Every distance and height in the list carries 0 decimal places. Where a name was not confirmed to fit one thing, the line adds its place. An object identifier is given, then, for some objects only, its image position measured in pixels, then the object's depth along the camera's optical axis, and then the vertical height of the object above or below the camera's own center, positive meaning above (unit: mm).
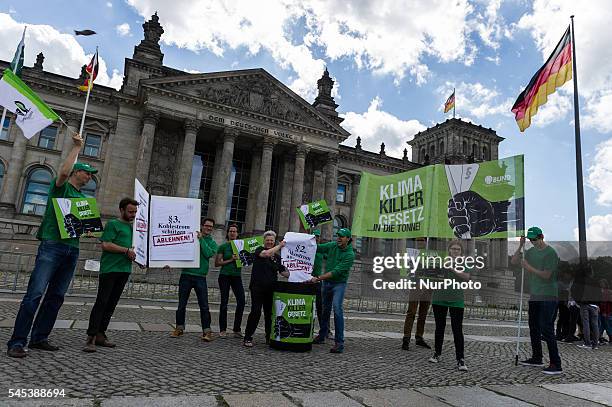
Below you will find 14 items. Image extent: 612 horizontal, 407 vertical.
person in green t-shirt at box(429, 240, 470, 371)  6324 -482
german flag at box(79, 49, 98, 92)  21950 +10206
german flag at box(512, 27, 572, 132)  13273 +7070
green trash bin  6543 -867
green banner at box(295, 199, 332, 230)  10914 +1461
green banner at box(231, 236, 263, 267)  8000 +252
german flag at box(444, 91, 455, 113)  42744 +19378
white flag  6582 +2331
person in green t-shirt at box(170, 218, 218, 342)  6996 -491
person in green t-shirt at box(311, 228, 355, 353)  6816 -232
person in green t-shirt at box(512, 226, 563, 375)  6672 -6
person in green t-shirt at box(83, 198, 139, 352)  5711 -200
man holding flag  4924 -311
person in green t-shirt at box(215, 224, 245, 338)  7676 -372
